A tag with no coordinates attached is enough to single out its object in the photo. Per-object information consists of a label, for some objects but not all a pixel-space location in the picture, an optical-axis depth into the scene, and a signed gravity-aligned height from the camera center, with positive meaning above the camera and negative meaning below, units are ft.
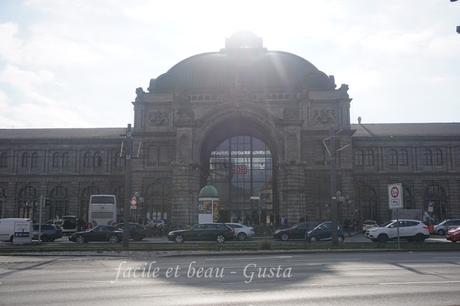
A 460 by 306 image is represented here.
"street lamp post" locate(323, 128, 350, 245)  92.32 +2.47
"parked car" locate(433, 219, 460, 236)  144.77 -6.37
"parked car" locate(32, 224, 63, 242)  131.44 -6.85
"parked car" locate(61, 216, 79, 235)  173.37 -6.63
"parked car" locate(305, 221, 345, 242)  115.85 -6.60
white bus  158.10 -1.11
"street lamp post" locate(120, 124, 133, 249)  91.29 +2.85
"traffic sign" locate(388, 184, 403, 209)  83.25 +1.70
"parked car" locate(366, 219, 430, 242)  110.32 -6.02
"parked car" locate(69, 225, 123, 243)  118.62 -6.88
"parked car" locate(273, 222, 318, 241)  121.60 -6.89
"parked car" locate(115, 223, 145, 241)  128.36 -6.52
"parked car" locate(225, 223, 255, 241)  121.70 -6.31
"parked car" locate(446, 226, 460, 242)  110.32 -7.02
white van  122.01 -5.29
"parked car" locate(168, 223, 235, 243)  111.55 -6.17
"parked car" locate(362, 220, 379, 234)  161.37 -6.32
